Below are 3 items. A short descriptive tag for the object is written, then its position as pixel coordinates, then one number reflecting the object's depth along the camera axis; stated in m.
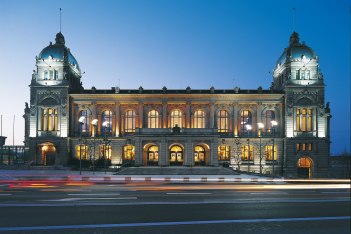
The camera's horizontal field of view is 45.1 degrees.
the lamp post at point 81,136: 76.40
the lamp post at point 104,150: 75.29
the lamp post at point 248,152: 73.90
